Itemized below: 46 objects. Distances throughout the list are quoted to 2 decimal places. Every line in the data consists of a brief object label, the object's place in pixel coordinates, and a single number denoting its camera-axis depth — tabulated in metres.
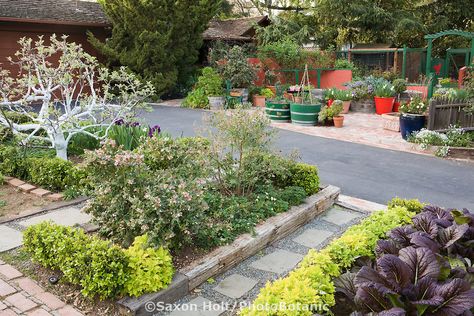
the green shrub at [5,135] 6.94
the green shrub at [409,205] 4.59
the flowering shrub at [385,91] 13.37
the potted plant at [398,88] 13.46
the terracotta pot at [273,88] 15.83
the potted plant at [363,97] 13.97
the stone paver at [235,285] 3.46
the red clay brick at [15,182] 5.64
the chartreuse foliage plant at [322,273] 2.61
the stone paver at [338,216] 5.02
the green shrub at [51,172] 5.38
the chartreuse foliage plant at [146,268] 3.10
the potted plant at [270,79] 16.14
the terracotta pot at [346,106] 13.78
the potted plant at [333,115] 11.34
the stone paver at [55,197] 5.18
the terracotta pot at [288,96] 13.06
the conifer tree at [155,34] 15.05
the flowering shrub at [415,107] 9.70
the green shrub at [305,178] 5.30
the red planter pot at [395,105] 13.66
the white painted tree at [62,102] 6.11
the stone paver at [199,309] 3.16
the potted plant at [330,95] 13.35
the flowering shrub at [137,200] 3.46
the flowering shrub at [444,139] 8.52
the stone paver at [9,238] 4.02
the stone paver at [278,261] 3.89
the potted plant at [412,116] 9.46
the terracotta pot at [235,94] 14.54
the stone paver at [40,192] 5.30
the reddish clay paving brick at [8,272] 3.50
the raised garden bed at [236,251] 3.12
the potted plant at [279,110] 12.00
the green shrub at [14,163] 5.90
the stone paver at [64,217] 4.54
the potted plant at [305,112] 11.43
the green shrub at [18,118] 8.07
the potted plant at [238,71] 14.60
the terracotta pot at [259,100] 14.98
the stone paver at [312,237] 4.43
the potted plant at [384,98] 13.39
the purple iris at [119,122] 7.10
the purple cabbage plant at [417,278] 2.54
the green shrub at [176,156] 4.30
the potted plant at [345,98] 13.66
